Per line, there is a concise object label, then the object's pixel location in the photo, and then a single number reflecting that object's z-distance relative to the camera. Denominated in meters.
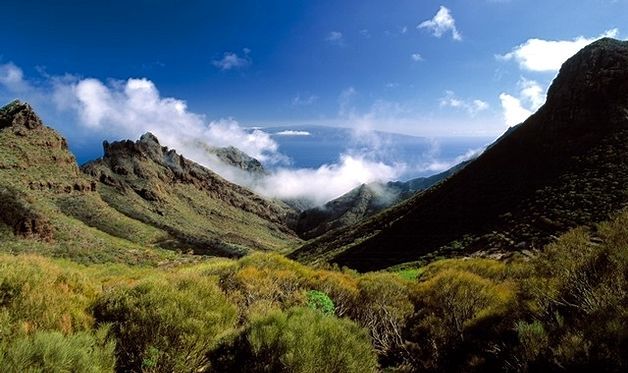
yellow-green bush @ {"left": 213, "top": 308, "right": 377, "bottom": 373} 7.71
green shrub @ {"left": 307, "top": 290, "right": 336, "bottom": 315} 13.03
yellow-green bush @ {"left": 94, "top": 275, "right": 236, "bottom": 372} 8.48
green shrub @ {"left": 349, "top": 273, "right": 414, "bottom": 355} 12.98
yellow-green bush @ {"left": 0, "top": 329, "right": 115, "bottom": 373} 5.84
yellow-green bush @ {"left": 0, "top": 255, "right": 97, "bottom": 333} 7.51
